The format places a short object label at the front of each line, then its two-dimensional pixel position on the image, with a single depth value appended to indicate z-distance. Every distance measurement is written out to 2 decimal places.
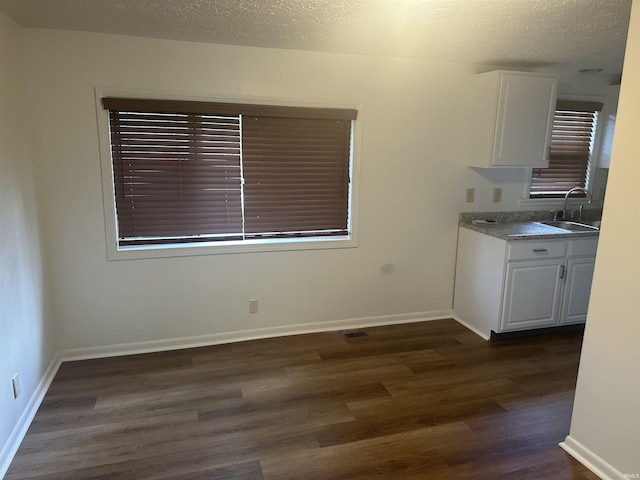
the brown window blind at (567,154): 4.00
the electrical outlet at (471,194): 3.76
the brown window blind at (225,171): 2.97
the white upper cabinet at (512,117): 3.38
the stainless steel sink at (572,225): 3.70
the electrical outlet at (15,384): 2.21
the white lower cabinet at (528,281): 3.35
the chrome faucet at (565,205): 4.00
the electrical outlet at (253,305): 3.40
